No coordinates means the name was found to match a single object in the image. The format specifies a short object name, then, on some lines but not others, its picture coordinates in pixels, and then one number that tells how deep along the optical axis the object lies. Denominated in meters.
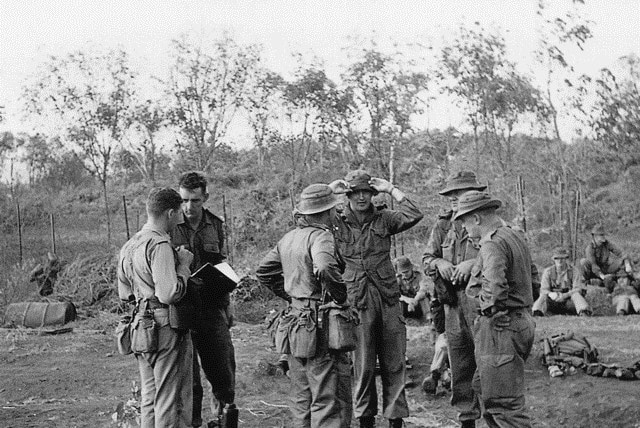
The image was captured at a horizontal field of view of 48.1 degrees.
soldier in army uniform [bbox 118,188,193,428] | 4.69
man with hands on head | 5.69
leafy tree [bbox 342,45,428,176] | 15.83
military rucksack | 7.45
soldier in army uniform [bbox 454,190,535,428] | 4.66
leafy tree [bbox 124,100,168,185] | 19.78
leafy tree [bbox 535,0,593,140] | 14.25
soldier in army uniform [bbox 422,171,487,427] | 5.66
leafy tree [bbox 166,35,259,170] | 19.42
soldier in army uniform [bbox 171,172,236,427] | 5.70
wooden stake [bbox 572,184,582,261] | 15.71
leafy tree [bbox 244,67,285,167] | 18.56
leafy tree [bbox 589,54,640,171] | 8.64
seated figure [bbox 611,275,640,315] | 11.30
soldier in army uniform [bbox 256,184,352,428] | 4.84
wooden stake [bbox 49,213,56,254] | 17.20
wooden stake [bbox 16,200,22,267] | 15.99
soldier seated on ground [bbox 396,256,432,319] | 9.74
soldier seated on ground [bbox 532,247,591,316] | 11.33
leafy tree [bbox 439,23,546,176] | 15.51
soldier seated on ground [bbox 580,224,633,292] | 12.06
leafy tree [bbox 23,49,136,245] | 19.17
